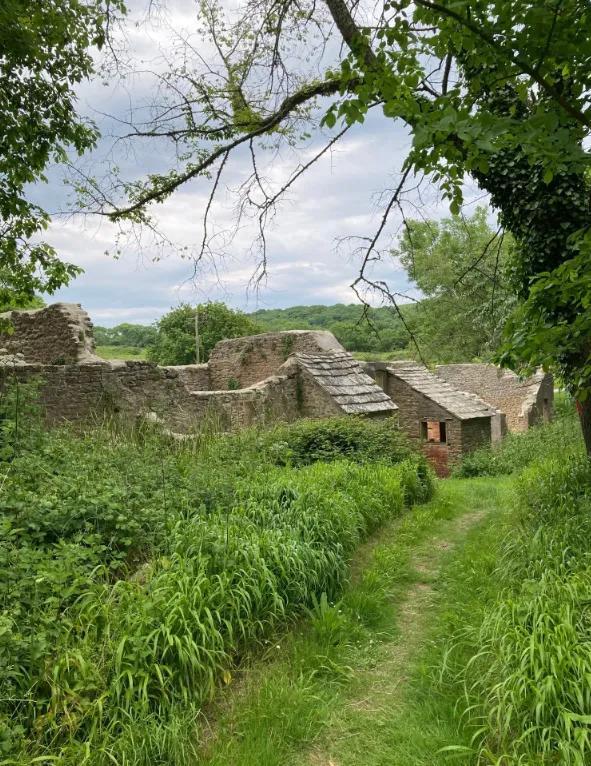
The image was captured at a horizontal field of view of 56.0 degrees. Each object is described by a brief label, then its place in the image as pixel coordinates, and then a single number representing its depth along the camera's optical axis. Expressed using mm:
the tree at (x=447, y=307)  32906
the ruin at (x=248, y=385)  9914
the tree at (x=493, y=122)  2789
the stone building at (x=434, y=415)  18078
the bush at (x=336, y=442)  9148
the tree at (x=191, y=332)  38375
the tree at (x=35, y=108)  6805
